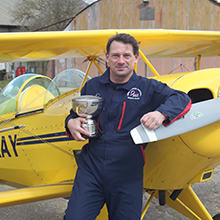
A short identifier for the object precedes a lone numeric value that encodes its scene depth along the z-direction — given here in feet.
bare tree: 73.67
